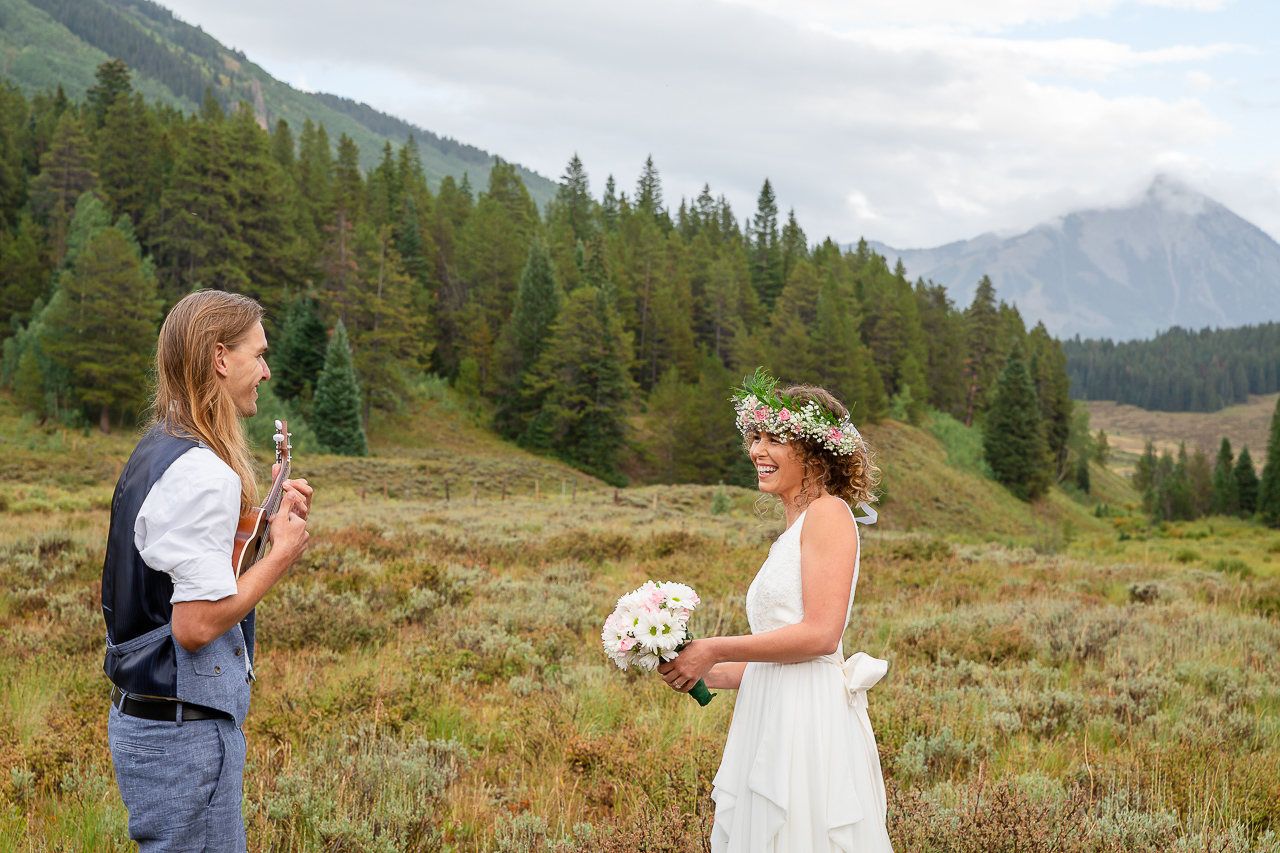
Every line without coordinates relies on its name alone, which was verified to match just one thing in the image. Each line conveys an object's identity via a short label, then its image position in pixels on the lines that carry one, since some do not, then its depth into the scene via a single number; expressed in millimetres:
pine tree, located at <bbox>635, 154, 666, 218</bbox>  97125
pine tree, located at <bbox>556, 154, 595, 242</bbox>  87250
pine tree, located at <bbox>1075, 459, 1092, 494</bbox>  78562
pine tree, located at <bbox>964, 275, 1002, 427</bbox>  73812
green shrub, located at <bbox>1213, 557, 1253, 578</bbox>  16425
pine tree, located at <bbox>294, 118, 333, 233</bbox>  65875
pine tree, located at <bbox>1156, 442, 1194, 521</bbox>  80550
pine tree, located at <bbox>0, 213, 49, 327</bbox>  50469
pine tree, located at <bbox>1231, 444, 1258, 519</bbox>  72812
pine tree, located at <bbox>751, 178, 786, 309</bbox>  83500
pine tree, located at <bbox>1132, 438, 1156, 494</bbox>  100812
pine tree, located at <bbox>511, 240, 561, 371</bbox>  59078
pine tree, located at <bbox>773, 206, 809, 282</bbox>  89225
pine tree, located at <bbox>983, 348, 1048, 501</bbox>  58625
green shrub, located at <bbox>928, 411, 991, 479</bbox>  61656
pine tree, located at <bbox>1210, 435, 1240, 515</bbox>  74681
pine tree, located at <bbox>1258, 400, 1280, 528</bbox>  58219
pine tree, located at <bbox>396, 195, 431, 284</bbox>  66125
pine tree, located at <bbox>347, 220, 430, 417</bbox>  52000
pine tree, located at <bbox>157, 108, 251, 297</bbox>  50000
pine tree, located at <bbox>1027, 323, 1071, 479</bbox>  73812
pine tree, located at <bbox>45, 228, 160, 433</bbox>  41250
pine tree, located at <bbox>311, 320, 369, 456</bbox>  45281
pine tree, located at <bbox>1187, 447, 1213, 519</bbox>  82075
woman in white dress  2691
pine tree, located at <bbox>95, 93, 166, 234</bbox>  55156
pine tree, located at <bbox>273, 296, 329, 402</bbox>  51406
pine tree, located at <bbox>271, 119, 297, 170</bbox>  71875
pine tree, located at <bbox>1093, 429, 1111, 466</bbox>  93750
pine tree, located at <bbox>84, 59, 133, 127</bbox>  62062
